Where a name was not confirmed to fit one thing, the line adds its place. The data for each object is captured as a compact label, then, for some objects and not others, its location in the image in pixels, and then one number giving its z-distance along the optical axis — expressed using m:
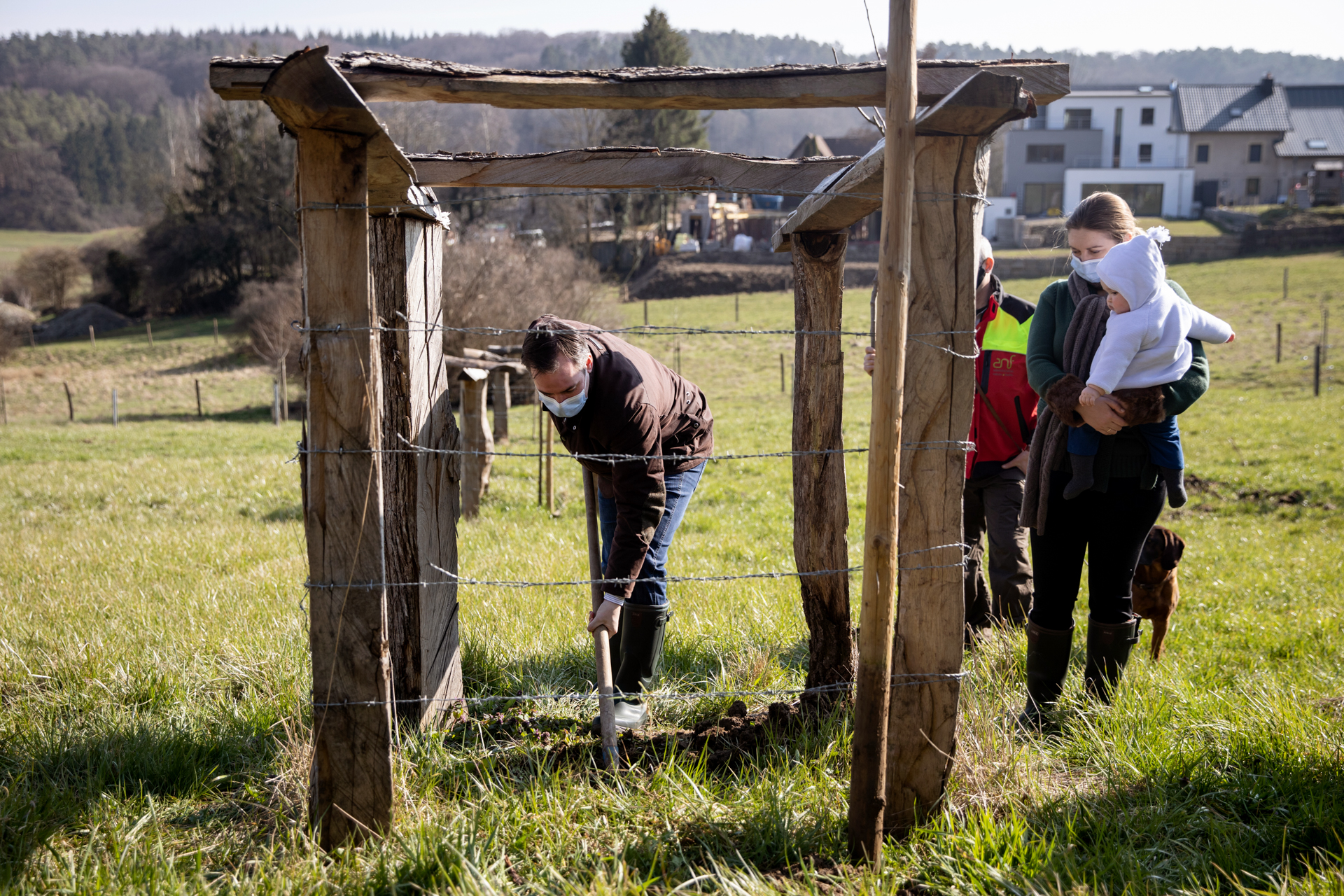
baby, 2.98
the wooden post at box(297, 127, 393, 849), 2.53
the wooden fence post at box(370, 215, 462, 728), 3.22
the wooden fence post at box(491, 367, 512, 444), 10.43
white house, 51.97
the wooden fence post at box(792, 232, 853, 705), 3.65
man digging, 3.22
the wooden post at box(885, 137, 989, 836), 2.59
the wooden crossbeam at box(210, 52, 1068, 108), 2.68
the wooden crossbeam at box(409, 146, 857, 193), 3.29
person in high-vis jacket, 4.16
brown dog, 4.09
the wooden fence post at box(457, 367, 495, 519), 7.62
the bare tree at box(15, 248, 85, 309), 42.06
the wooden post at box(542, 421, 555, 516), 7.51
